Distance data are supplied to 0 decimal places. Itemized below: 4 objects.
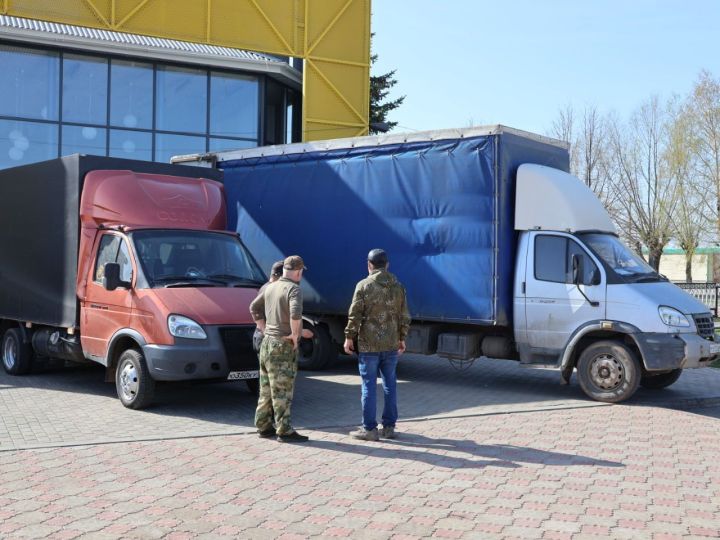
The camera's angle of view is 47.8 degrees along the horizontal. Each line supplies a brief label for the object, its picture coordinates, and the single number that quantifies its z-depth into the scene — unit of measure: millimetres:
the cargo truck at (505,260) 10164
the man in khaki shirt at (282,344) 7648
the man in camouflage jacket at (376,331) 7820
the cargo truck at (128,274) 8992
